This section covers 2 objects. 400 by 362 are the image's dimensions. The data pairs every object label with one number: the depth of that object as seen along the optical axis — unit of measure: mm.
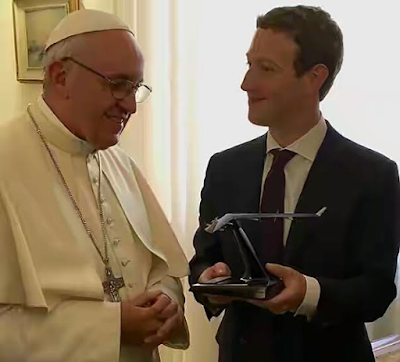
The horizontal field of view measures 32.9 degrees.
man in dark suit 1624
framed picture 2941
